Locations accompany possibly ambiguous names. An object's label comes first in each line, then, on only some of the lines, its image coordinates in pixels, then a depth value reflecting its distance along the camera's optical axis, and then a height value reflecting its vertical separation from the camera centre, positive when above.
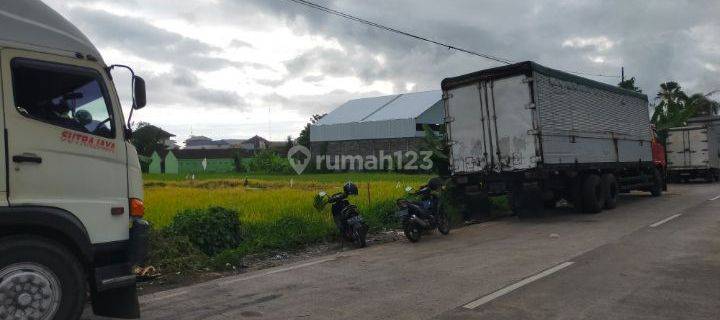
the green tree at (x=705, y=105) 47.41 +4.71
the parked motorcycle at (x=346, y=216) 10.38 -0.77
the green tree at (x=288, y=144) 72.72 +4.70
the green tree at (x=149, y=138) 74.61 +7.02
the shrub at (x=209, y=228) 9.49 -0.78
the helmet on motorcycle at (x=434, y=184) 11.40 -0.25
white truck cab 4.29 +0.12
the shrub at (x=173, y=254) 8.20 -1.06
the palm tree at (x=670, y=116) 29.38 +2.34
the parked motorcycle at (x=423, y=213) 10.66 -0.82
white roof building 45.22 +4.94
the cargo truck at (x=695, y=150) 26.61 +0.35
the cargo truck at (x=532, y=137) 12.72 +0.74
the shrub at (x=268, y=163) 51.12 +1.70
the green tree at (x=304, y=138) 65.35 +5.02
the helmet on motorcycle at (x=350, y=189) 10.46 -0.24
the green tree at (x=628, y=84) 42.23 +5.96
